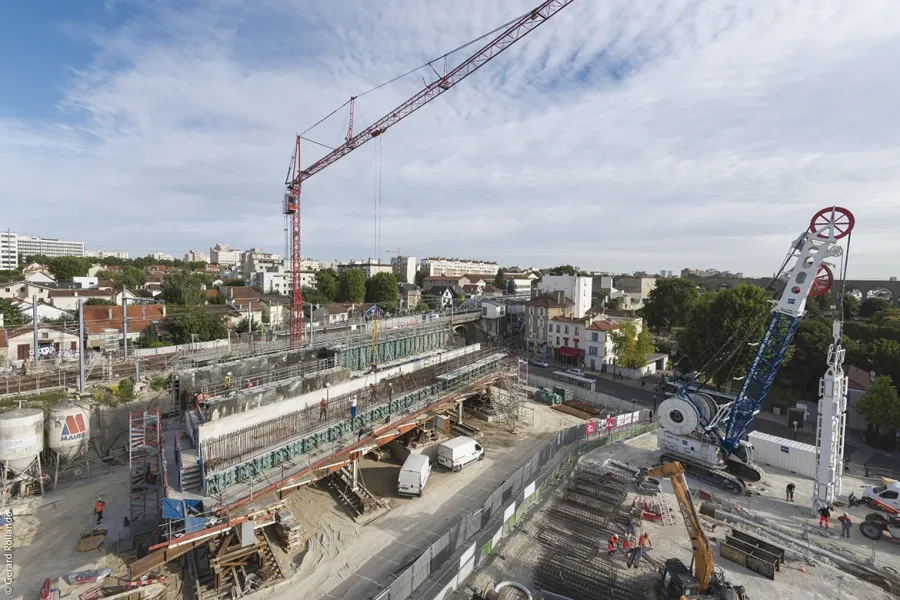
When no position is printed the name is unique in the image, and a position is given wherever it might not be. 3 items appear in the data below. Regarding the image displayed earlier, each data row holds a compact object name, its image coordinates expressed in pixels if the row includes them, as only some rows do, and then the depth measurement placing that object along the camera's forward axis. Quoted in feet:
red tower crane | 98.37
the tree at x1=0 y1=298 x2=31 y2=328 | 124.26
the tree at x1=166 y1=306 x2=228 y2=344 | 116.67
